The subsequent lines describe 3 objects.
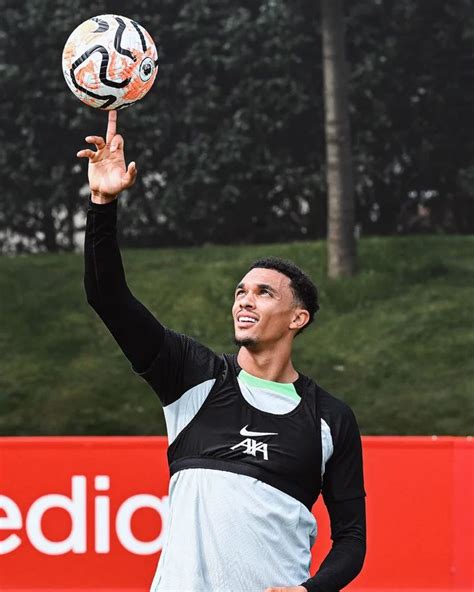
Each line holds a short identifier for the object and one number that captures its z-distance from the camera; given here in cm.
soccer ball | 824
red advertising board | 1672
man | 724
